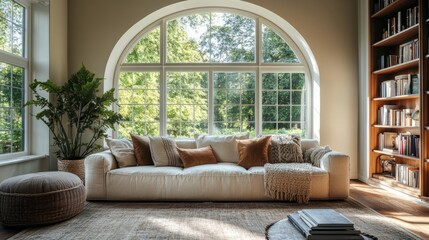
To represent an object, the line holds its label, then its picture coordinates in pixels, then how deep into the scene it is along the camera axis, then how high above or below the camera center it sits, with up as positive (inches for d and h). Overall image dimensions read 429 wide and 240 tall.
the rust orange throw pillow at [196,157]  153.6 -18.5
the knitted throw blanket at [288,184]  135.3 -28.4
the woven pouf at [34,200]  106.2 -28.3
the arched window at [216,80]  199.9 +26.9
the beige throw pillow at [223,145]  165.6 -13.5
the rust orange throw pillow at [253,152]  155.5 -16.3
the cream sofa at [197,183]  138.6 -28.8
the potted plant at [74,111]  160.9 +5.5
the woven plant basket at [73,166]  160.2 -24.3
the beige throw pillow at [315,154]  150.0 -17.4
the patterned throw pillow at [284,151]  158.7 -16.2
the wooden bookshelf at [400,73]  136.6 +25.4
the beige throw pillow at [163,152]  155.6 -16.6
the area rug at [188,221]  101.0 -37.8
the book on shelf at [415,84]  143.3 +17.4
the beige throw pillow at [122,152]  152.4 -15.8
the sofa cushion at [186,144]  169.8 -13.1
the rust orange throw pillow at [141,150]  156.9 -15.4
